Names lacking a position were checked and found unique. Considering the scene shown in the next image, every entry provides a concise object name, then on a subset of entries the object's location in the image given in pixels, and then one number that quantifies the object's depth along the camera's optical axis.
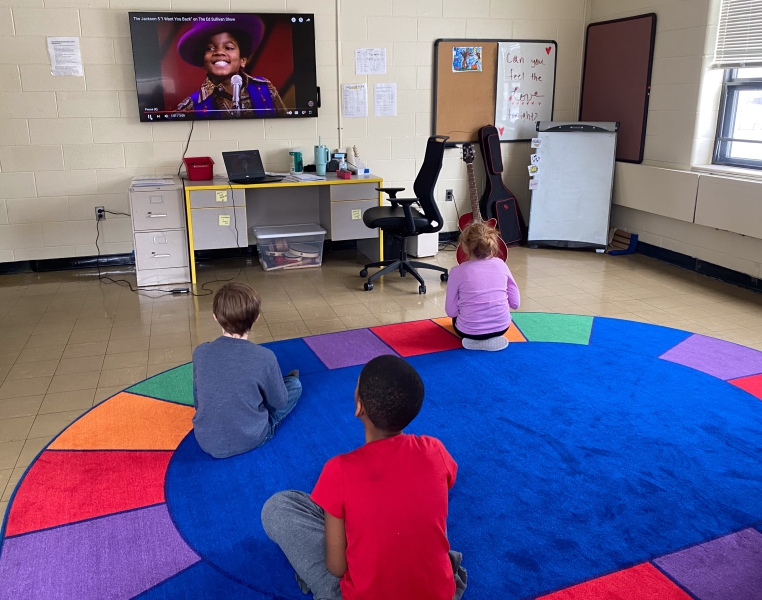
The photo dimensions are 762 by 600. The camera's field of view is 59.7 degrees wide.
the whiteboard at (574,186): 6.04
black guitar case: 6.17
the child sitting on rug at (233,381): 2.51
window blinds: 4.80
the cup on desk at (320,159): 5.63
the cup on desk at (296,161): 5.66
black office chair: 4.86
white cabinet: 4.94
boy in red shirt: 1.52
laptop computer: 5.18
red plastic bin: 5.28
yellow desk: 5.05
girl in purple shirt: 3.61
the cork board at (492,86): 6.07
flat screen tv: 5.24
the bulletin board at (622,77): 5.77
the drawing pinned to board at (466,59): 6.04
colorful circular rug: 2.00
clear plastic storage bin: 5.55
